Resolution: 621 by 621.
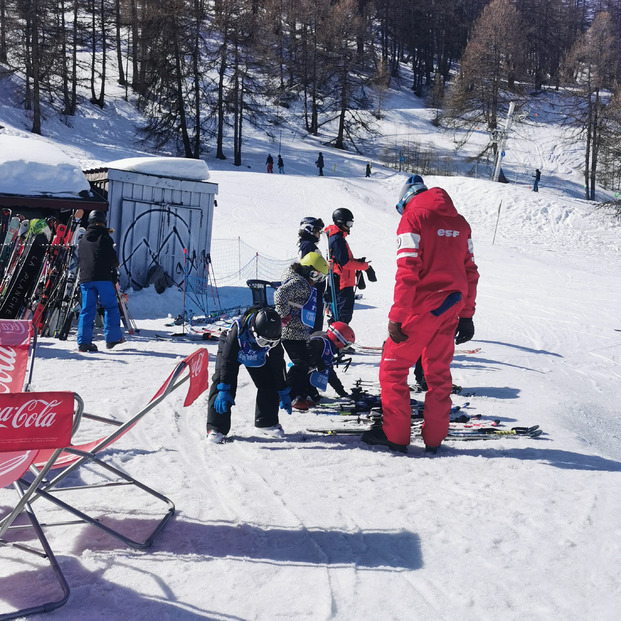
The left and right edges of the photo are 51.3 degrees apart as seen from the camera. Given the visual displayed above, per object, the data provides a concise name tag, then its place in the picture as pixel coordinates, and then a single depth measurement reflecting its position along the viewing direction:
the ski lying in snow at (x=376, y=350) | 8.89
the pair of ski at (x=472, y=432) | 4.95
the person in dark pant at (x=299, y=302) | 5.27
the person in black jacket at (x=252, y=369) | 4.53
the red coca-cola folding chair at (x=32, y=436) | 2.34
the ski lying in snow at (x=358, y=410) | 5.35
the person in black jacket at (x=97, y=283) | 7.97
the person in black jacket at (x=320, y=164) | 35.10
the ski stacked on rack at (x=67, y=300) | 8.96
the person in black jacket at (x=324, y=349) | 5.41
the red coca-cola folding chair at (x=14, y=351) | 3.73
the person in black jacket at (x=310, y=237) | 6.27
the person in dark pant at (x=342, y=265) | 7.21
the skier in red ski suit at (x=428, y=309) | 4.29
